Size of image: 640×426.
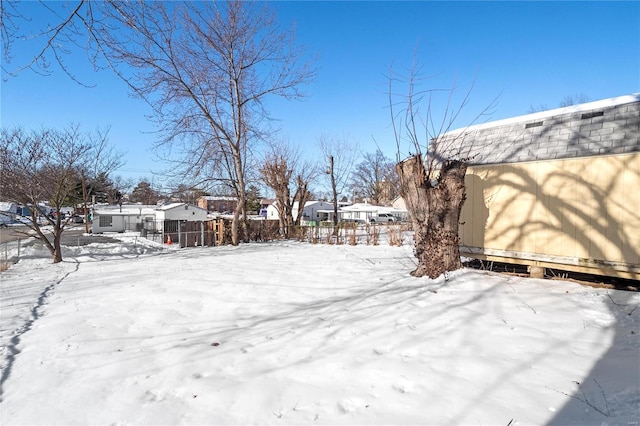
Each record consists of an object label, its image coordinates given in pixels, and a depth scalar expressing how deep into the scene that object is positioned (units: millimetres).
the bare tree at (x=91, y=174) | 14598
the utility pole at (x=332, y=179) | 25719
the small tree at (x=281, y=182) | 20962
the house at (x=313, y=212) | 49528
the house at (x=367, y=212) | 39709
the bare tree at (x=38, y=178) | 11492
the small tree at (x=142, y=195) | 60469
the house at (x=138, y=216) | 28984
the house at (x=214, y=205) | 47750
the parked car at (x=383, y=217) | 40375
